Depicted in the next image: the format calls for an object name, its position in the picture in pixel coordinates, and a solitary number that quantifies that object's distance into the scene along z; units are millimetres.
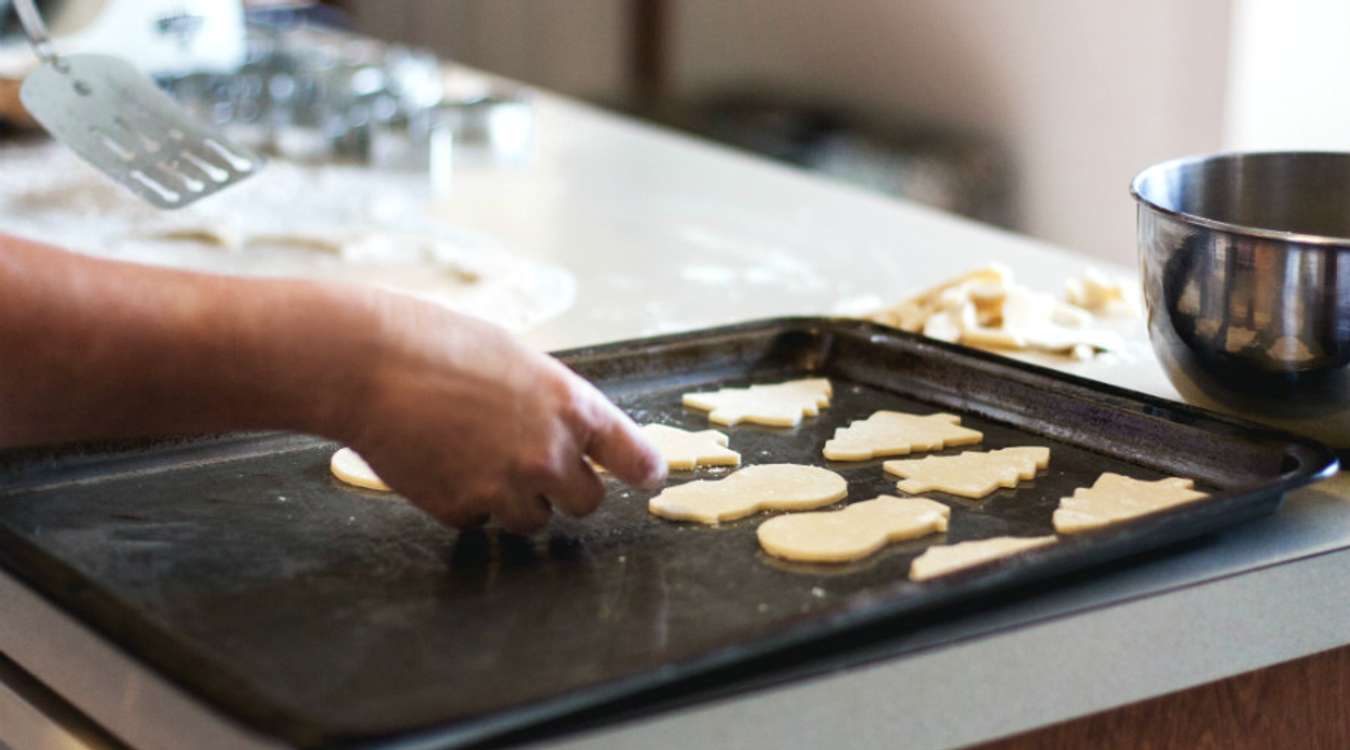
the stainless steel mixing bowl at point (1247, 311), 1439
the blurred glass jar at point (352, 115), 2162
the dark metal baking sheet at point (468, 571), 1242
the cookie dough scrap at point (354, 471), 1423
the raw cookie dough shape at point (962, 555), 1337
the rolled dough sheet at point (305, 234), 1851
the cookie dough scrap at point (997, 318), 1667
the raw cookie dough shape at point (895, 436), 1483
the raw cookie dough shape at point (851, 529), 1355
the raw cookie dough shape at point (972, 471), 1430
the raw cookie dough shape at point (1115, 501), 1386
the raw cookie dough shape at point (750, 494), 1399
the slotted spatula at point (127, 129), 1696
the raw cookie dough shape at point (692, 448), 1466
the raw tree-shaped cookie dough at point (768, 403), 1532
